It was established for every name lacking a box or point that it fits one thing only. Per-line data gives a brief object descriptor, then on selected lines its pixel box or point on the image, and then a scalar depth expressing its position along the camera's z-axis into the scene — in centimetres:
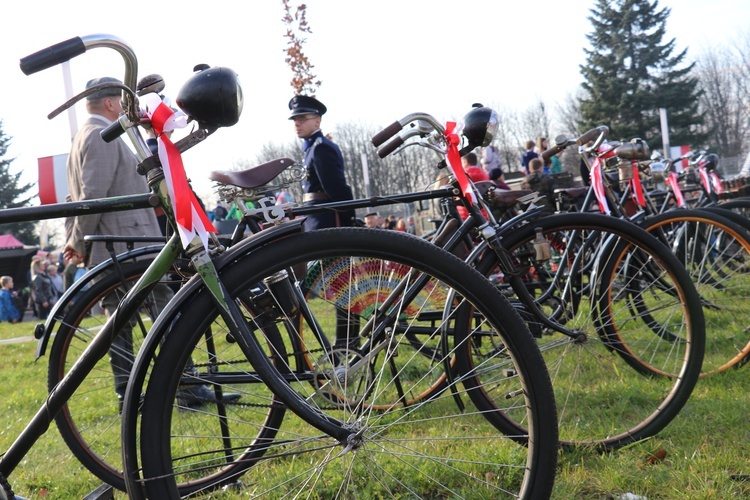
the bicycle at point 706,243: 337
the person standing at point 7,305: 1458
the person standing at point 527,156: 1139
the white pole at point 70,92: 738
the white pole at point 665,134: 1942
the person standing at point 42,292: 1508
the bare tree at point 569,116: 5428
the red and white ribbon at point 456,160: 301
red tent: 2501
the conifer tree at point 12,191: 3638
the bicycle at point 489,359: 178
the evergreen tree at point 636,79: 4119
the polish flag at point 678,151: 1788
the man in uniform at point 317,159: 477
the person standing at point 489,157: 1138
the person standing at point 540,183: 641
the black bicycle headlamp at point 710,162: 653
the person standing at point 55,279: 1551
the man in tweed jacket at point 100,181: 402
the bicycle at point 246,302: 164
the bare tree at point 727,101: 5244
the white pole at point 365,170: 2263
